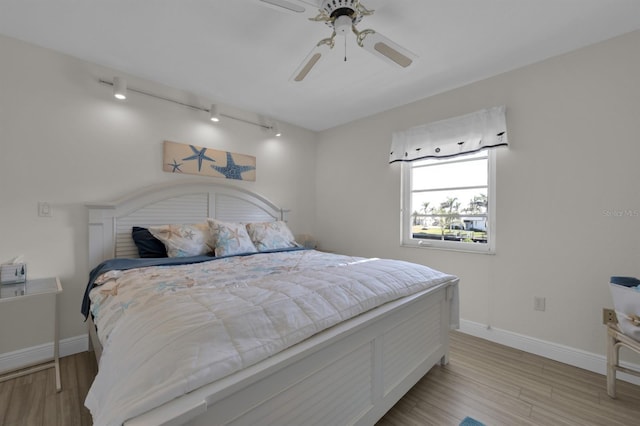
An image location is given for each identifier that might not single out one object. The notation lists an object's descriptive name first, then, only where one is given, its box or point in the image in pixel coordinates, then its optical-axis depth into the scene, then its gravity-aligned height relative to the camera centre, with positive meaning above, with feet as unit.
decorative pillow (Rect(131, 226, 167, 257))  7.79 -0.97
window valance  8.06 +2.51
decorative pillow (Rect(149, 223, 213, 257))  7.68 -0.82
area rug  4.82 -3.75
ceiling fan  4.64 +3.43
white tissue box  6.02 -1.41
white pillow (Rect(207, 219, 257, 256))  8.03 -0.84
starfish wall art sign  9.17 +1.80
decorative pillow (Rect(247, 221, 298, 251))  9.16 -0.84
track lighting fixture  7.70 +3.64
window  8.59 +0.35
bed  2.56 -1.57
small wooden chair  5.44 -2.92
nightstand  5.61 -1.74
